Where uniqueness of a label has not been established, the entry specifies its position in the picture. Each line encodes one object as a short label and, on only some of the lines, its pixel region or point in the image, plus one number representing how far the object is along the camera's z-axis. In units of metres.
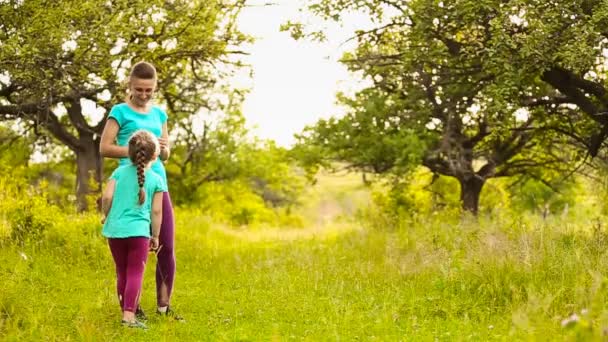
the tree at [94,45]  10.66
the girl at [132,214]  6.27
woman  6.46
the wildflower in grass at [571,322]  4.09
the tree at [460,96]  10.11
